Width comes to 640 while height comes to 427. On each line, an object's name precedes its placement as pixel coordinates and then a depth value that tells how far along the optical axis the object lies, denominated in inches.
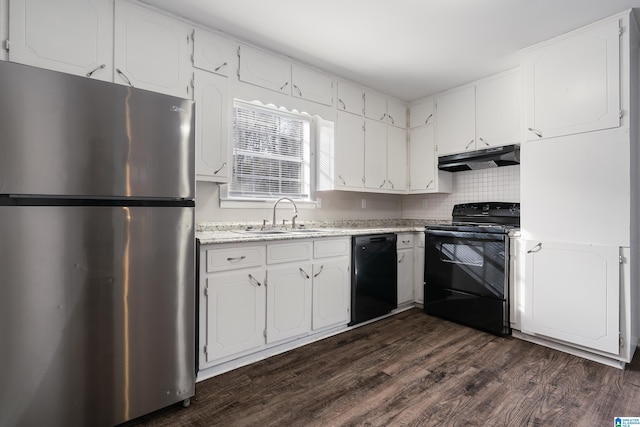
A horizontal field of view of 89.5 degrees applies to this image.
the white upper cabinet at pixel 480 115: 121.3
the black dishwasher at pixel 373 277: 115.2
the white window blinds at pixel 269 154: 115.3
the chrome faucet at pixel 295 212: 117.1
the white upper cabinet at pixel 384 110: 140.9
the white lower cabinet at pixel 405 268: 133.3
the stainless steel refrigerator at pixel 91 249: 52.1
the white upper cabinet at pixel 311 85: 115.7
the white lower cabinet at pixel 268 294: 81.7
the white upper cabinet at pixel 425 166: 146.9
